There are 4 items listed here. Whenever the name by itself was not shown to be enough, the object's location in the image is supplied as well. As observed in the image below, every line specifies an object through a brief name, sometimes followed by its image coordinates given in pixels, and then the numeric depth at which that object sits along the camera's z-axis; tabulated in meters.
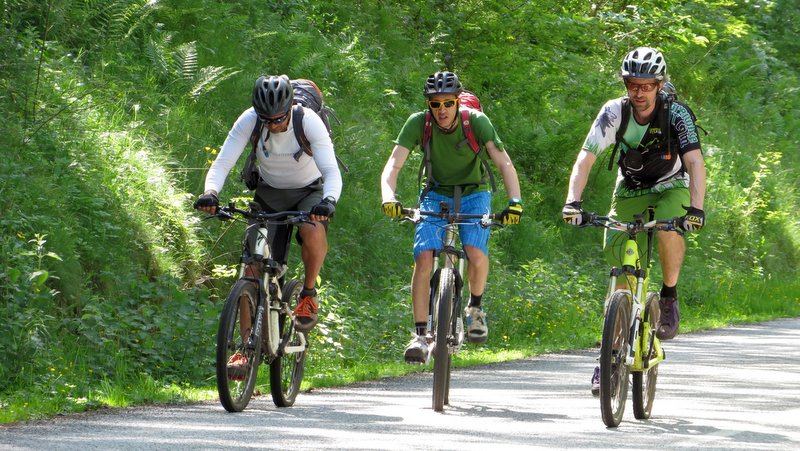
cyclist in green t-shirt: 19.52
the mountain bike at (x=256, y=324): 17.67
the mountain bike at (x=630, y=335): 17.14
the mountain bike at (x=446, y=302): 18.86
